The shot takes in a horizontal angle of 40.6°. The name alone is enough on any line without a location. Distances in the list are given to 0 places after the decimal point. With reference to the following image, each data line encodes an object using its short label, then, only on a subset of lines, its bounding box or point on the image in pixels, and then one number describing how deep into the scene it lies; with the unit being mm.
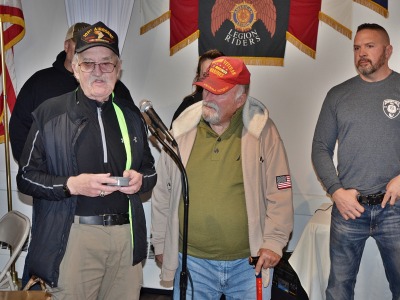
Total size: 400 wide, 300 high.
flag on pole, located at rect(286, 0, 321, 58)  4051
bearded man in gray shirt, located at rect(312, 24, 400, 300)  2895
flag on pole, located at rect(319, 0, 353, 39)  3979
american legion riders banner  4129
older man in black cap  2096
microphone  1937
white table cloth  3309
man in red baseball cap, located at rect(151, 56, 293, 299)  2354
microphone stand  1986
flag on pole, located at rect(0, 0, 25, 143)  4090
